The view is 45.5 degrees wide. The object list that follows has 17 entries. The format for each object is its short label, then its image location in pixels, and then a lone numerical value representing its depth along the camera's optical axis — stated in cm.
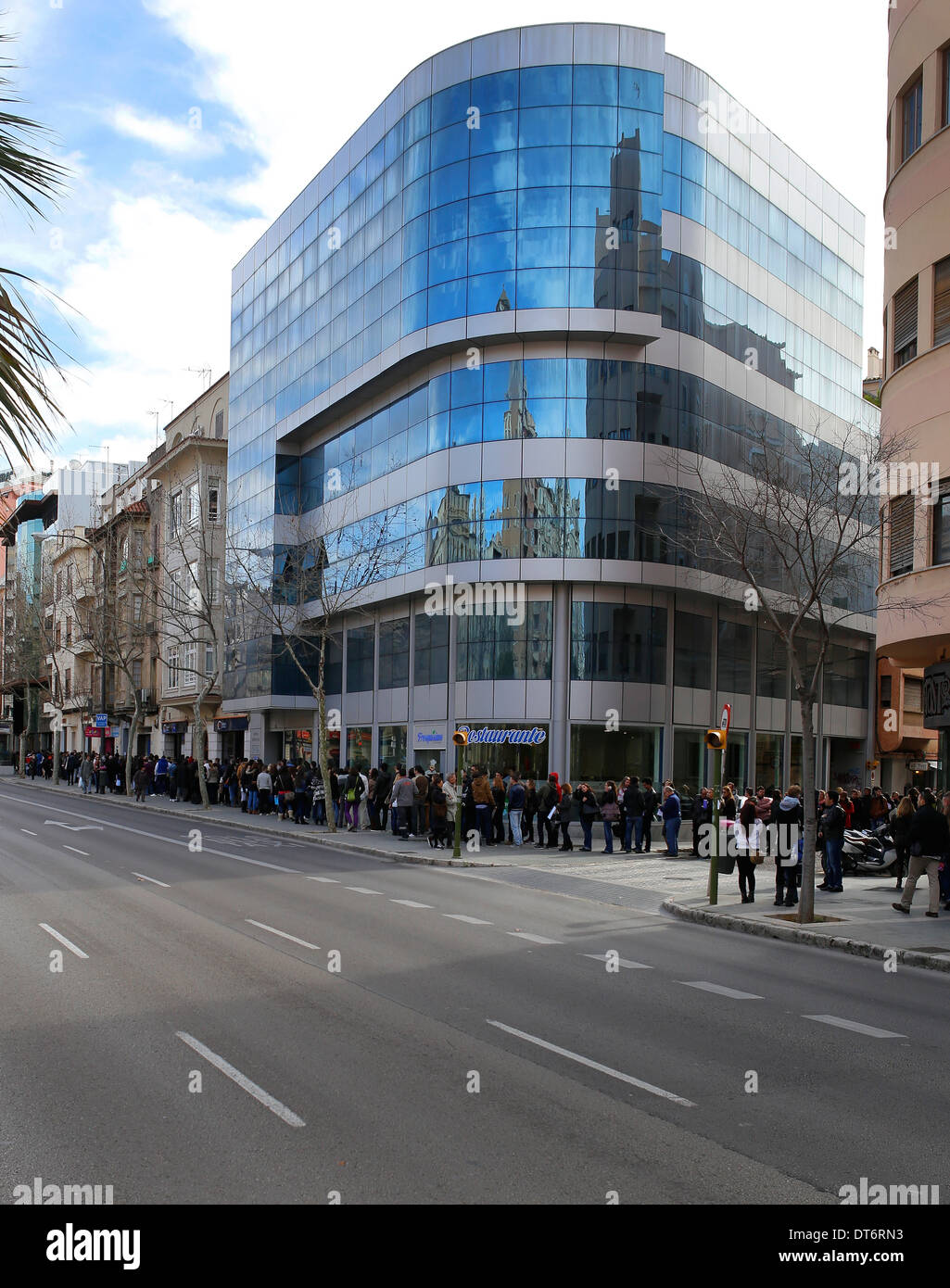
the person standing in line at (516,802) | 2784
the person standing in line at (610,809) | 2736
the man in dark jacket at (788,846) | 1723
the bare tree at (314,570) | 3988
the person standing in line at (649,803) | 2753
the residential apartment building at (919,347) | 1934
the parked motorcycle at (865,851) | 2298
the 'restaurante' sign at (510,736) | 3481
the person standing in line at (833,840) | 1872
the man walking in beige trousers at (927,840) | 1574
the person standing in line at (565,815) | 2766
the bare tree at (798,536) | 1642
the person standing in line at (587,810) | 2733
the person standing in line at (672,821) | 2645
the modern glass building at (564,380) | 3522
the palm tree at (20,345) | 412
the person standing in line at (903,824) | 1759
